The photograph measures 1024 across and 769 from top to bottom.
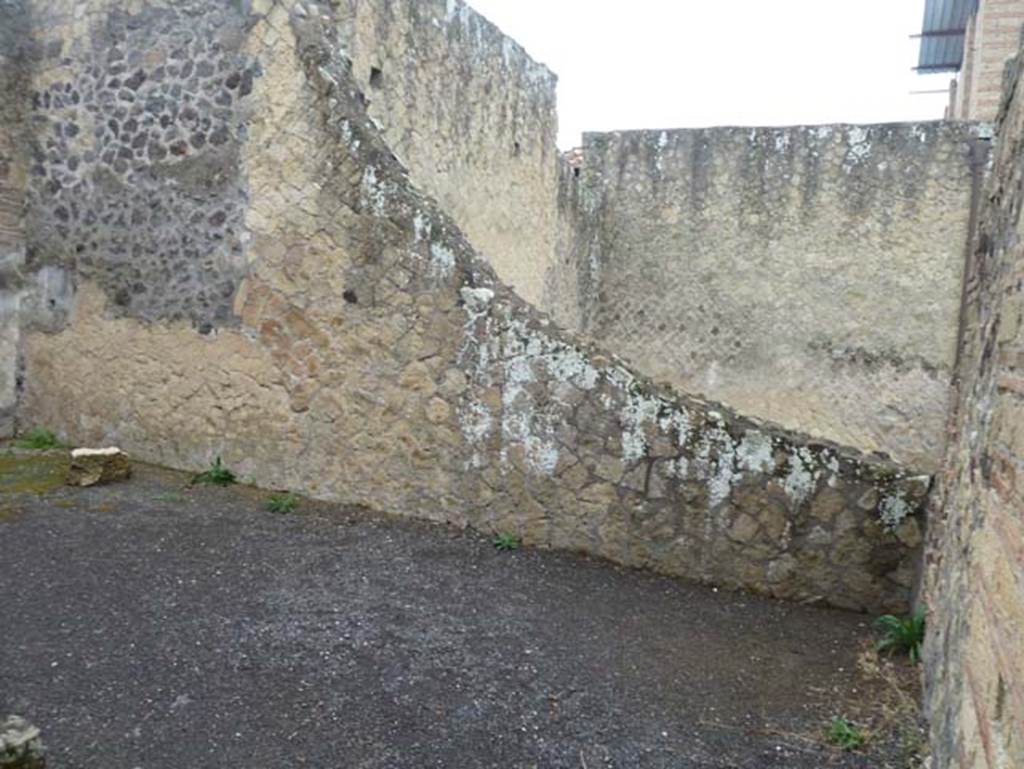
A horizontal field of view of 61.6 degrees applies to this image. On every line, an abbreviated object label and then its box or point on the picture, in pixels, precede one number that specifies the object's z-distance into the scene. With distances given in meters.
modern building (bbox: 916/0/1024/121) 10.09
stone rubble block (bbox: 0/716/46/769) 2.13
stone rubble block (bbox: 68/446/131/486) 5.04
